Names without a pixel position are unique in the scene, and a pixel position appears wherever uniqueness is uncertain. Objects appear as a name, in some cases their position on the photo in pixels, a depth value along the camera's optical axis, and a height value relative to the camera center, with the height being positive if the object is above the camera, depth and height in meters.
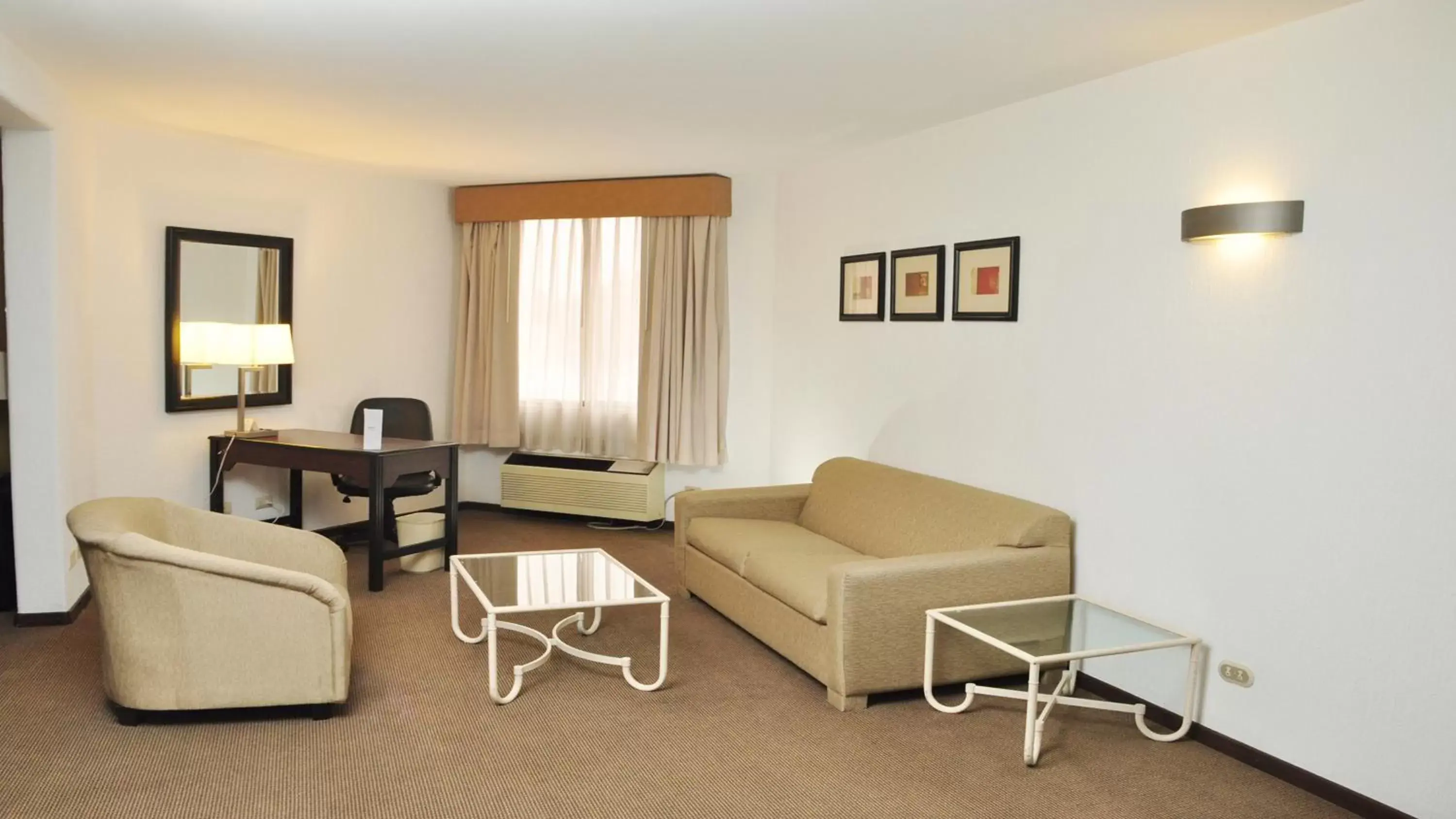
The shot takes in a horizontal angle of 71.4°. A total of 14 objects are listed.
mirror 5.04 +0.39
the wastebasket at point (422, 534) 5.14 -0.81
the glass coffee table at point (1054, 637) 3.10 -0.79
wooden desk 4.74 -0.42
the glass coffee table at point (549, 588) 3.49 -0.77
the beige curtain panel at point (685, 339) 6.02 +0.25
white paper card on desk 4.80 -0.27
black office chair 5.52 -0.30
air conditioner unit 6.25 -0.68
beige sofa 3.44 -0.69
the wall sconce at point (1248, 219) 2.88 +0.51
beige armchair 3.05 -0.79
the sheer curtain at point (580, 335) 6.31 +0.28
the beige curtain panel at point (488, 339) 6.52 +0.24
